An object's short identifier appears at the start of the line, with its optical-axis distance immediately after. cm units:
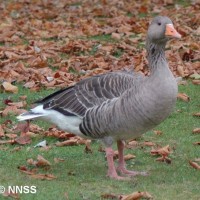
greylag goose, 1462
